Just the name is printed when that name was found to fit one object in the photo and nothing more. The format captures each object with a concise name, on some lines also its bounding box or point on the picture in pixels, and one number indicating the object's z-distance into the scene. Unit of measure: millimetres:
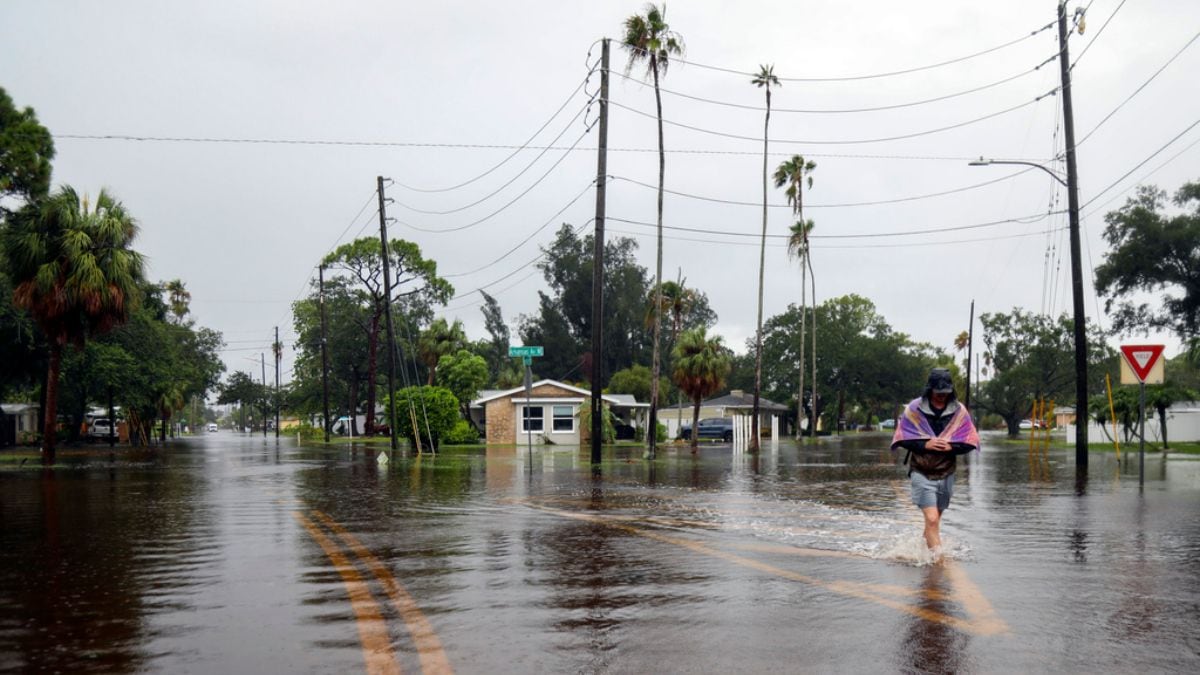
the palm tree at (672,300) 62606
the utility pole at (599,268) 30922
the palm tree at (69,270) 31766
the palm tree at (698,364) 53375
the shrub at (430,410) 47094
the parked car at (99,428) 77950
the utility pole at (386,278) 48250
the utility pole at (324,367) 76750
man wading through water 10234
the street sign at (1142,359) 20344
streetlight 27609
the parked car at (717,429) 70750
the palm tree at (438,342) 77250
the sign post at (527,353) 26091
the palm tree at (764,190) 51081
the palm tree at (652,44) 41656
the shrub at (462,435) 58631
